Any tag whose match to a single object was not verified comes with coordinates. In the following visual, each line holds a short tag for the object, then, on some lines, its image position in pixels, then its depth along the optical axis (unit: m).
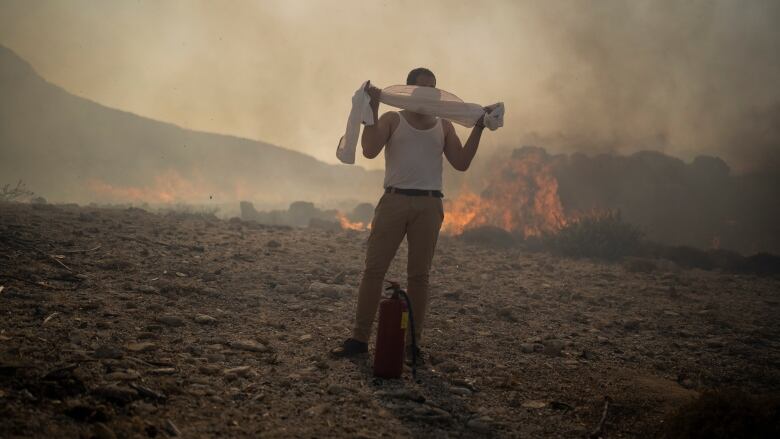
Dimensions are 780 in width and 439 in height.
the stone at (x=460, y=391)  3.41
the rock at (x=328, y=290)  6.15
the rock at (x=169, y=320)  4.19
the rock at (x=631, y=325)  5.70
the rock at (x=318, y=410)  2.80
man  3.71
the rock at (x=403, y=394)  3.15
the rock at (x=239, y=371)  3.25
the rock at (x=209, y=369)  3.24
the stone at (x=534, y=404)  3.26
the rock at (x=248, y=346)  3.86
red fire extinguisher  3.38
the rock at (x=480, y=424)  2.87
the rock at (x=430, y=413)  2.90
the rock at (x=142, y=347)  3.39
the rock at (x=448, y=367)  3.85
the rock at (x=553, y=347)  4.49
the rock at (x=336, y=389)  3.15
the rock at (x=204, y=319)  4.40
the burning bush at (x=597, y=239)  11.88
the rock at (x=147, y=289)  5.07
